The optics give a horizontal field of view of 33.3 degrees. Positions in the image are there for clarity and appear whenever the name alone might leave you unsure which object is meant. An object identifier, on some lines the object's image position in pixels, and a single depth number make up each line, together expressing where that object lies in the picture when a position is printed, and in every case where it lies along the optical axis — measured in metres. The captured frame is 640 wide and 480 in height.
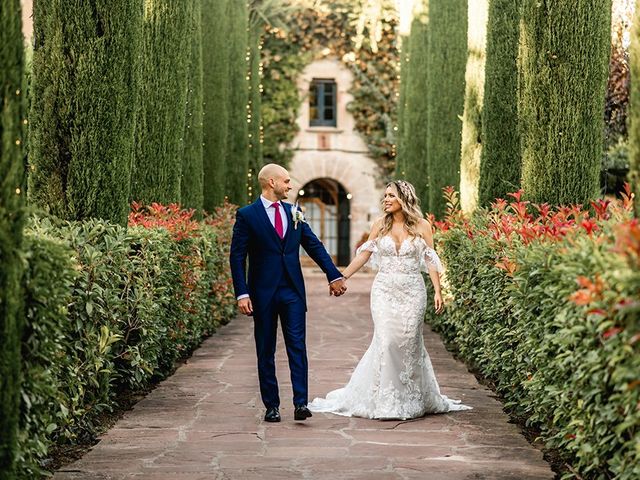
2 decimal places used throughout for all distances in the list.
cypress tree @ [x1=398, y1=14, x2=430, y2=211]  21.12
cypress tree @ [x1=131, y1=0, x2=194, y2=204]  12.38
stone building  33.12
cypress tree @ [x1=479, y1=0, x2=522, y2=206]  11.64
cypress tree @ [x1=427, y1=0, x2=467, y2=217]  16.38
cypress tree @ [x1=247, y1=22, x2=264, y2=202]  23.65
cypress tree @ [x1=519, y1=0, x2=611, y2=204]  9.01
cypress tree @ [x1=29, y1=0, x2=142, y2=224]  8.51
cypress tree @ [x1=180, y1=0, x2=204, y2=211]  14.66
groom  7.64
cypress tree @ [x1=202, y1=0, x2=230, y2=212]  17.88
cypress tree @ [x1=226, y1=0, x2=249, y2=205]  21.09
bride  8.06
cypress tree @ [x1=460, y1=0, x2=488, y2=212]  13.18
